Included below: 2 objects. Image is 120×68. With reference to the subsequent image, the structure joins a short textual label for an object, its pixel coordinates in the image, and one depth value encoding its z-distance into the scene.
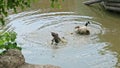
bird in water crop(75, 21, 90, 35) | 6.93
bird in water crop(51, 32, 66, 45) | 6.24
